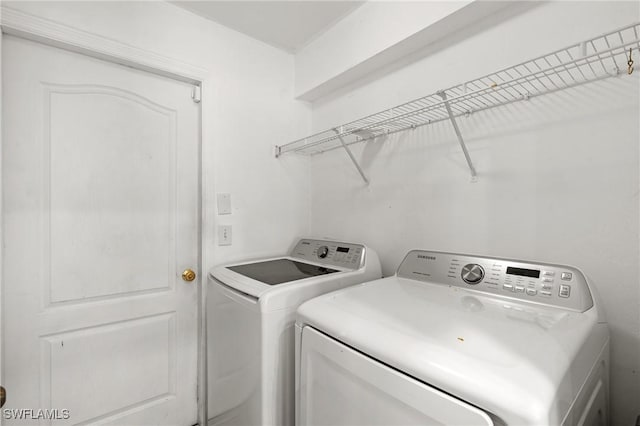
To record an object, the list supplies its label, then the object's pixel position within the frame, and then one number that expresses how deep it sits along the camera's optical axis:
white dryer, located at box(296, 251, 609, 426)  0.60
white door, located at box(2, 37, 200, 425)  1.33
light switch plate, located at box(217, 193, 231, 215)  1.83
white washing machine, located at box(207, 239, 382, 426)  1.17
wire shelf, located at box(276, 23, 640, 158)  1.00
